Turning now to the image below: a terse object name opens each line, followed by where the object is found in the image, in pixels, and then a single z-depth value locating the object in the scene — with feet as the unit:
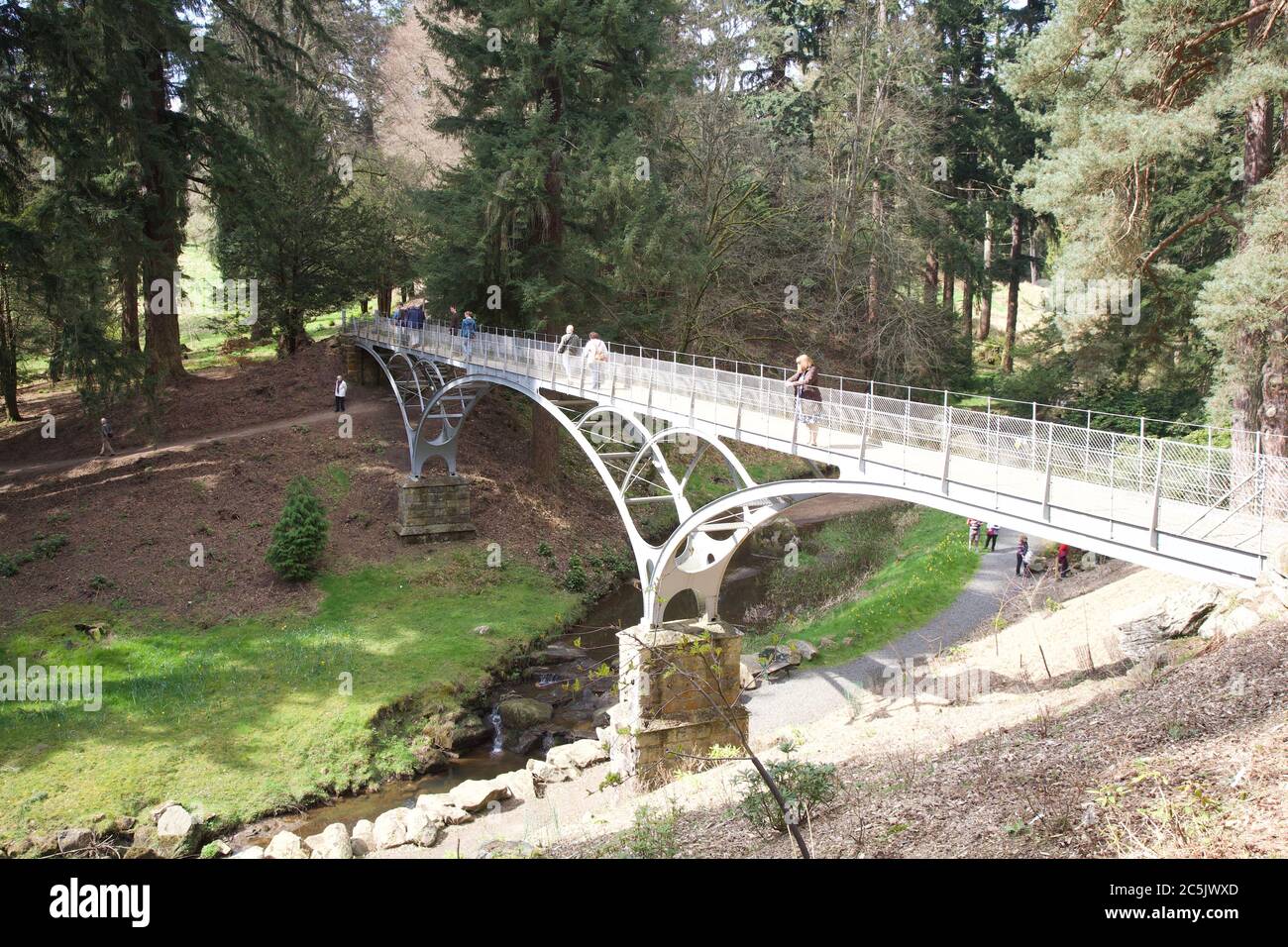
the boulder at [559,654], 68.64
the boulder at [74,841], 43.70
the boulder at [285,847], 42.65
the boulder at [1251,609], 25.19
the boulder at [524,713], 57.98
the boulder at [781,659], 59.82
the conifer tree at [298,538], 73.05
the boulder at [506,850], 30.35
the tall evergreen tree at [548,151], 78.79
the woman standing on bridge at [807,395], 40.63
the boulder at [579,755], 51.21
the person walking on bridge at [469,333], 79.05
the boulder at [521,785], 48.37
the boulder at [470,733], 56.24
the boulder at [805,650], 61.57
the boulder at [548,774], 50.14
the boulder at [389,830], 43.91
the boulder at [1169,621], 37.09
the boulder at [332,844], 41.96
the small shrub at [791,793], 25.35
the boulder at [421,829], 43.75
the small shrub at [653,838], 25.14
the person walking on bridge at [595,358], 58.23
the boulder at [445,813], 45.83
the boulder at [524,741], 55.36
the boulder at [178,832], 44.57
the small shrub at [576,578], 81.51
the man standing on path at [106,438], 87.04
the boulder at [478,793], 47.34
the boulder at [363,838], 43.98
